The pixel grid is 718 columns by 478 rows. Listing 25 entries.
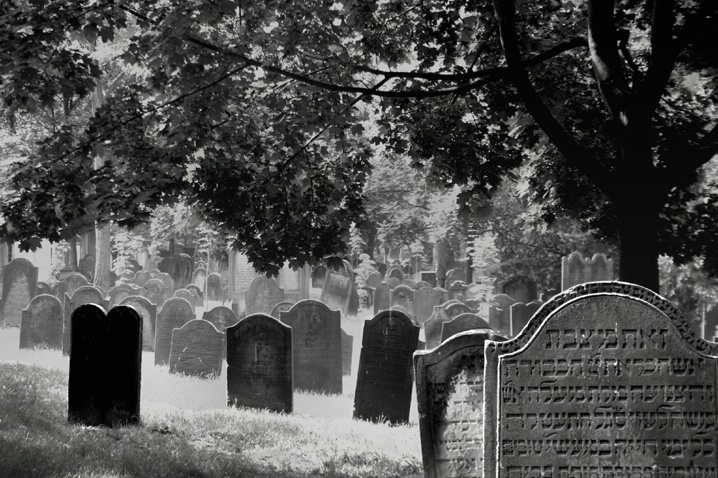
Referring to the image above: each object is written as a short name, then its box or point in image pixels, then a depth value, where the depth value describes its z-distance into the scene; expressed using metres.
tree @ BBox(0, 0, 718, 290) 8.11
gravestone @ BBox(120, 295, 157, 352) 17.70
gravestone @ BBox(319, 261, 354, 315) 26.80
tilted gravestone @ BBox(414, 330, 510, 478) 7.36
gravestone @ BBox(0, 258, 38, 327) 21.75
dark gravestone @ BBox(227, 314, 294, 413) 11.60
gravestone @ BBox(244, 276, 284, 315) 23.33
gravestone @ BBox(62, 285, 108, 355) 16.80
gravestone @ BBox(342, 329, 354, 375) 16.38
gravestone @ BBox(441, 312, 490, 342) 15.44
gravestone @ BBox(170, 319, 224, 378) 14.89
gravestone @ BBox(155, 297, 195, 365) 17.22
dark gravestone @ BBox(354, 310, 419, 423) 11.64
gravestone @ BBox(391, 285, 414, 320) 25.11
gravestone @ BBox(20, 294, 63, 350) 17.41
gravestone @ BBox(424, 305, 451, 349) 18.53
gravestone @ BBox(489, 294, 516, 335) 22.45
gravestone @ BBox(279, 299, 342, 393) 14.23
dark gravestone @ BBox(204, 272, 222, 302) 31.38
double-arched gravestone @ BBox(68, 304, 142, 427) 9.60
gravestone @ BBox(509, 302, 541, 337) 19.31
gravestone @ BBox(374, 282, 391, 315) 25.66
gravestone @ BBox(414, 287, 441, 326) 24.92
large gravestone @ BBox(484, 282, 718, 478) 5.39
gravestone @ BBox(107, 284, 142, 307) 22.11
